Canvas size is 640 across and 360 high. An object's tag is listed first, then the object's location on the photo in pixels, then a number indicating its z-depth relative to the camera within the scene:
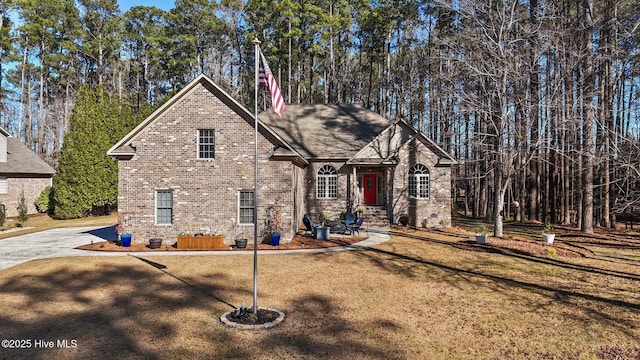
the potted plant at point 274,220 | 15.64
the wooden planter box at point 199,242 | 14.91
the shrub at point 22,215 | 22.16
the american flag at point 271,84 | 7.87
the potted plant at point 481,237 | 15.54
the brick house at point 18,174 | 25.98
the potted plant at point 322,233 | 17.06
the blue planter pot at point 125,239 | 14.88
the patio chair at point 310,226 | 17.42
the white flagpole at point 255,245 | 7.33
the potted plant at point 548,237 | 15.78
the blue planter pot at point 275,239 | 15.25
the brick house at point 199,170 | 15.55
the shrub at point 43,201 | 28.20
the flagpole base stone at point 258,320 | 7.09
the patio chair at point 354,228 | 18.17
